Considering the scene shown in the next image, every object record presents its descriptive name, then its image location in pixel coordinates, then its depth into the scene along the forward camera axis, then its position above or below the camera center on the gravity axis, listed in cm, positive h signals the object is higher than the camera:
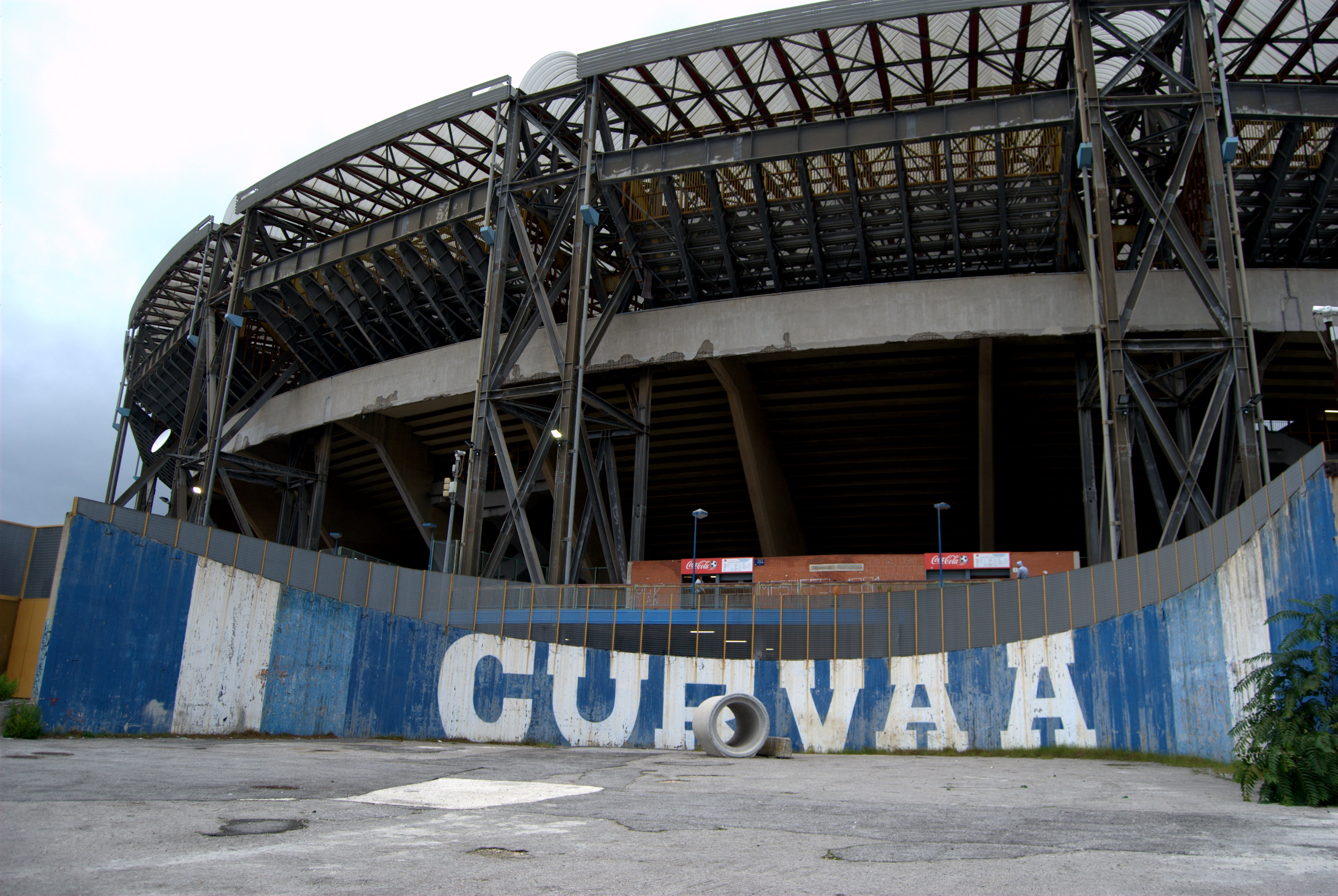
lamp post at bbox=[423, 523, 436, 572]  3962 +512
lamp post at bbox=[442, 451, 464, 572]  3275 +597
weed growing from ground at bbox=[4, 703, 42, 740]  1631 -152
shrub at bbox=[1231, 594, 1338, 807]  934 -33
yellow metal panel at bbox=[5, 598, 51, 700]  1866 -6
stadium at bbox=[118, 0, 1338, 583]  2761 +1411
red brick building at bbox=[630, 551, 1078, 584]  3120 +354
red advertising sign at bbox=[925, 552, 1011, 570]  3153 +384
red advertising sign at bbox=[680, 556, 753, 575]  3372 +362
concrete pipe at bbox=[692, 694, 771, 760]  1712 -114
